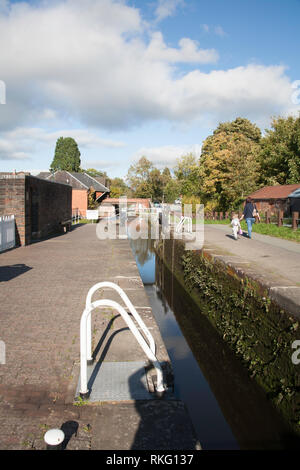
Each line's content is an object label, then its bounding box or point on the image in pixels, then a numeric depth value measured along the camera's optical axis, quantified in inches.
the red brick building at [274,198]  960.9
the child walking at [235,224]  504.3
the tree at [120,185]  3839.8
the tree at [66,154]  3393.2
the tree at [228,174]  1168.2
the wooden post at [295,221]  622.2
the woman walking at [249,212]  513.2
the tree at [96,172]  3817.9
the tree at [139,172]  3597.4
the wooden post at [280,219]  709.3
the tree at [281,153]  1231.5
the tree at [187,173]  1497.3
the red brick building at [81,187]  1752.0
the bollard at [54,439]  84.9
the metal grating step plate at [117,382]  126.8
